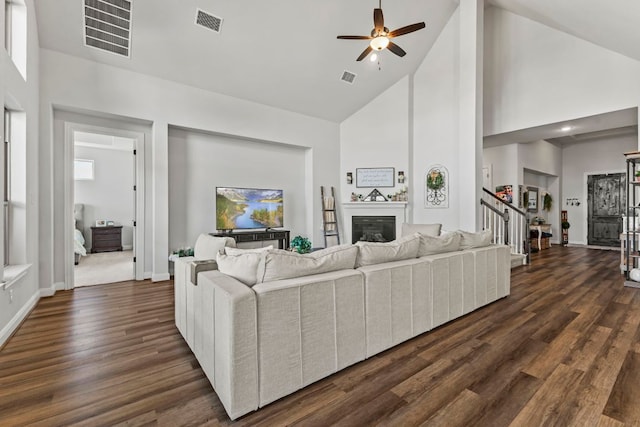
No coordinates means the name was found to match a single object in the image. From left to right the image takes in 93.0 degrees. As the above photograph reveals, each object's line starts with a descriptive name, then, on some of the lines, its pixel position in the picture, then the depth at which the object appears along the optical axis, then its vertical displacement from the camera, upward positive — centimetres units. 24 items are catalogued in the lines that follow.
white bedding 663 -73
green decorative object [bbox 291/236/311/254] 512 -60
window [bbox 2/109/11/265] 324 +33
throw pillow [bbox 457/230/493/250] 335 -32
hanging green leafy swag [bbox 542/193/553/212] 923 +27
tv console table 565 -47
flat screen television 566 +7
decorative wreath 646 +67
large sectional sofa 167 -68
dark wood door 827 +10
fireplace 685 -39
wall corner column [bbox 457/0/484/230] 548 +193
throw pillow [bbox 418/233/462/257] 292 -33
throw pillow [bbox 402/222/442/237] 487 -29
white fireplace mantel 675 +2
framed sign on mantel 693 +79
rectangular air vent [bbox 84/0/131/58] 375 +243
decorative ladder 698 -11
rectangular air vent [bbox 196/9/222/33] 413 +267
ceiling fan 349 +213
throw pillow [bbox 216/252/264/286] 195 -36
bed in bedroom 658 -51
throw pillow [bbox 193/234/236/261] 270 -31
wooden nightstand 798 -72
